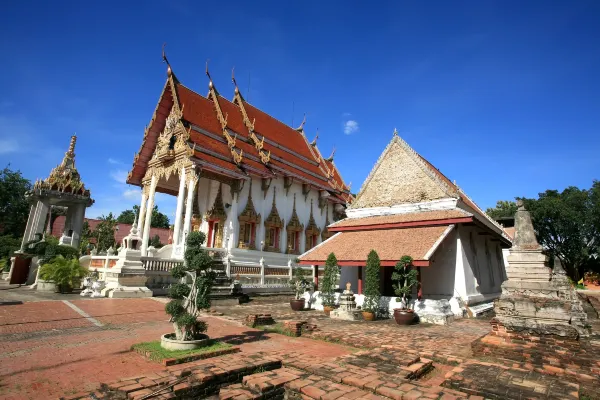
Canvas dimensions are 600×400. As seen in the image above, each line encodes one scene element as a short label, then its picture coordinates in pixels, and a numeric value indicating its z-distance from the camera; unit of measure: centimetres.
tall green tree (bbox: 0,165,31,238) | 3353
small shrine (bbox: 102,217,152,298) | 1152
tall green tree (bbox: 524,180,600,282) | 3122
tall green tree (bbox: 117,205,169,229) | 5031
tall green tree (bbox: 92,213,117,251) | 3029
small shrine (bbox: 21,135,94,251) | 2163
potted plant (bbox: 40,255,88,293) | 1276
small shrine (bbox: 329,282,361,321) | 957
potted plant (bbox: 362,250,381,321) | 965
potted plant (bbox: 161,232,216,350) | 493
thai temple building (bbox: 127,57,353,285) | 1582
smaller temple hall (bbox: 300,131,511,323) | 1027
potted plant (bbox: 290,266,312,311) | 1128
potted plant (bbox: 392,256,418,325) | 885
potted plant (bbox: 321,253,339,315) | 1088
